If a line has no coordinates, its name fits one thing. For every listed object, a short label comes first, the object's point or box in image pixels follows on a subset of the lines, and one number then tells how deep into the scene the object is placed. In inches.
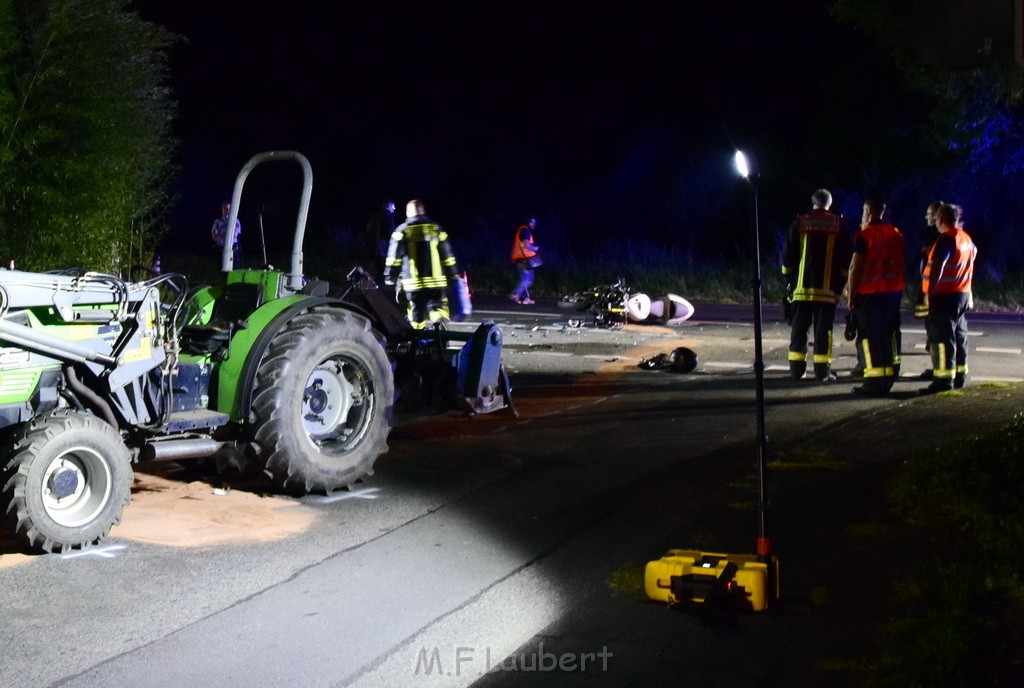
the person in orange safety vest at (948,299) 500.1
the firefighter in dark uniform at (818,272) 526.0
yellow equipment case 231.9
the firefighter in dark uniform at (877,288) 495.8
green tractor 280.1
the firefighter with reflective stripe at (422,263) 563.2
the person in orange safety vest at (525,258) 952.9
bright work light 232.5
